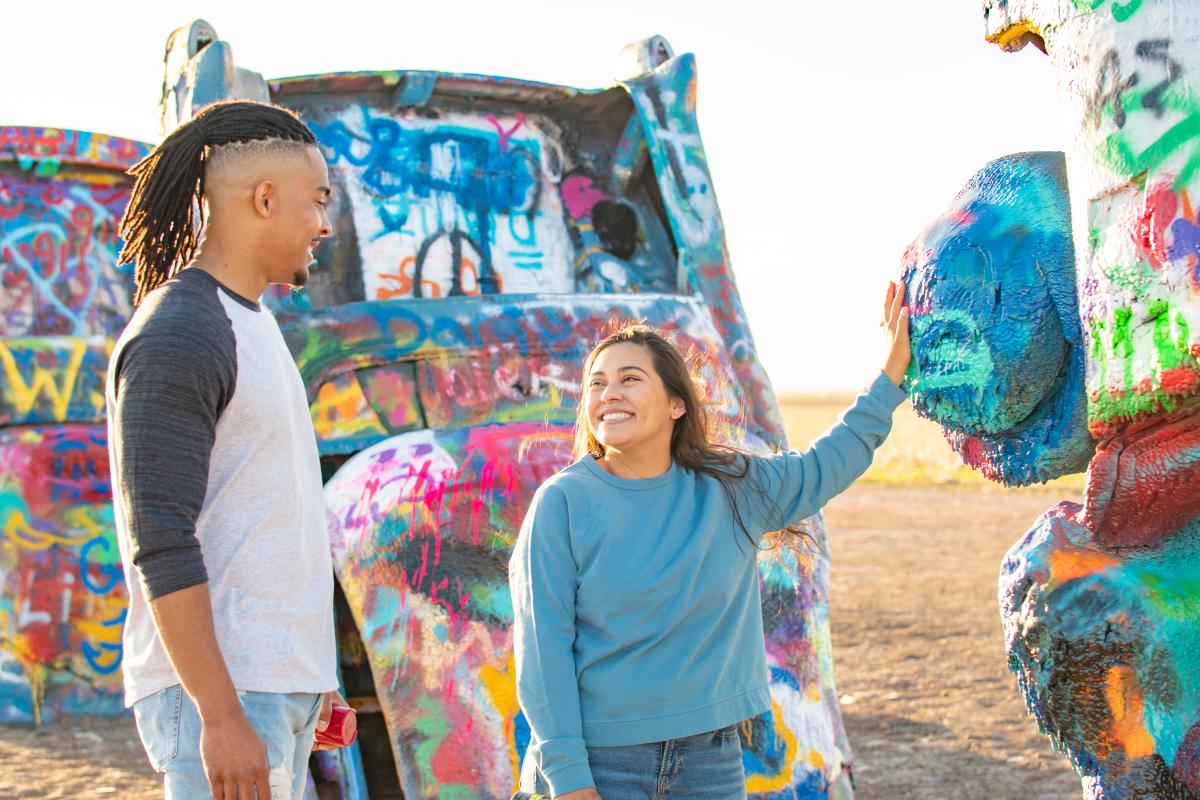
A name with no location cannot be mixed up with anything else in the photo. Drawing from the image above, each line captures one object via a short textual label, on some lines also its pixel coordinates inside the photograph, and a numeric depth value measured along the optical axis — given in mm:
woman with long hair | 2312
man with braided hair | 2023
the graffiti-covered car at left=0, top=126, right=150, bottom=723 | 5715
